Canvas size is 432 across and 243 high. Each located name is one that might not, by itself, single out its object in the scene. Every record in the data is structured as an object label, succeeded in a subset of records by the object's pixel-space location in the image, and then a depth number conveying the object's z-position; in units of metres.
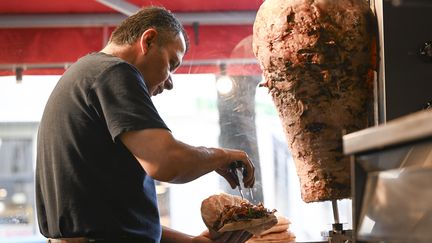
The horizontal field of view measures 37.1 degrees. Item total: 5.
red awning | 4.08
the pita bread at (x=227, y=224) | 2.49
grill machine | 1.07
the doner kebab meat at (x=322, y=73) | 2.07
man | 2.09
